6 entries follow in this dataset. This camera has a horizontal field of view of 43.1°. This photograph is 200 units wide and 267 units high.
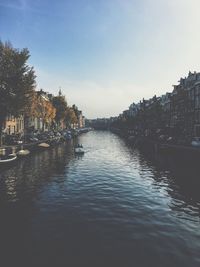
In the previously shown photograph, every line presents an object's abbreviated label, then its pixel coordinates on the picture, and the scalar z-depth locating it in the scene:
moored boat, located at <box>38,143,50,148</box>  64.25
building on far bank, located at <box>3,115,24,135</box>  74.56
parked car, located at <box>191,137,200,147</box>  50.21
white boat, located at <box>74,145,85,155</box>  58.19
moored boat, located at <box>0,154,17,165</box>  40.16
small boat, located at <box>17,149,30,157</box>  49.08
